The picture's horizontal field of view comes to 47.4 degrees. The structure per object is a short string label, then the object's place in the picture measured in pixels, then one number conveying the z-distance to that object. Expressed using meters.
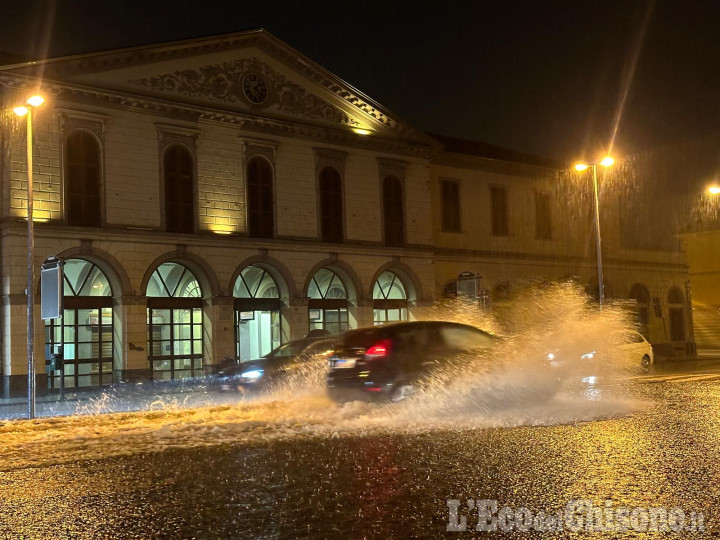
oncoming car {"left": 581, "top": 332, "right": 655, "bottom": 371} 25.47
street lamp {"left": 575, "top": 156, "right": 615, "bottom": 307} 28.03
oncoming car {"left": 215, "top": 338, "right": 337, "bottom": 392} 18.95
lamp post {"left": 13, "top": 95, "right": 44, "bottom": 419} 17.55
